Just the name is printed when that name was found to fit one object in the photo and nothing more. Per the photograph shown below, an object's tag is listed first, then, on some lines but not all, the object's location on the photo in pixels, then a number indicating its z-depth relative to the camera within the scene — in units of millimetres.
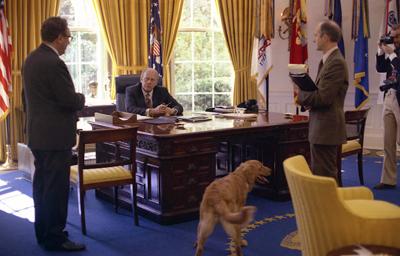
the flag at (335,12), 7492
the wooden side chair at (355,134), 5362
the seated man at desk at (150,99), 5270
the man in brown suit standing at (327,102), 3680
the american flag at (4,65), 6328
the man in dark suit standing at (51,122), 3482
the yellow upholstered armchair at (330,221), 2578
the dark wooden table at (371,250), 2441
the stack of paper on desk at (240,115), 5266
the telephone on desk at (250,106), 5793
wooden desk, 4234
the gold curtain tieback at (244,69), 8466
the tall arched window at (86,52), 7535
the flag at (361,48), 7336
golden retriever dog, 3081
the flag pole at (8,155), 6703
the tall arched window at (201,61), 8305
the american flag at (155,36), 7523
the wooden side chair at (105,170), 3984
